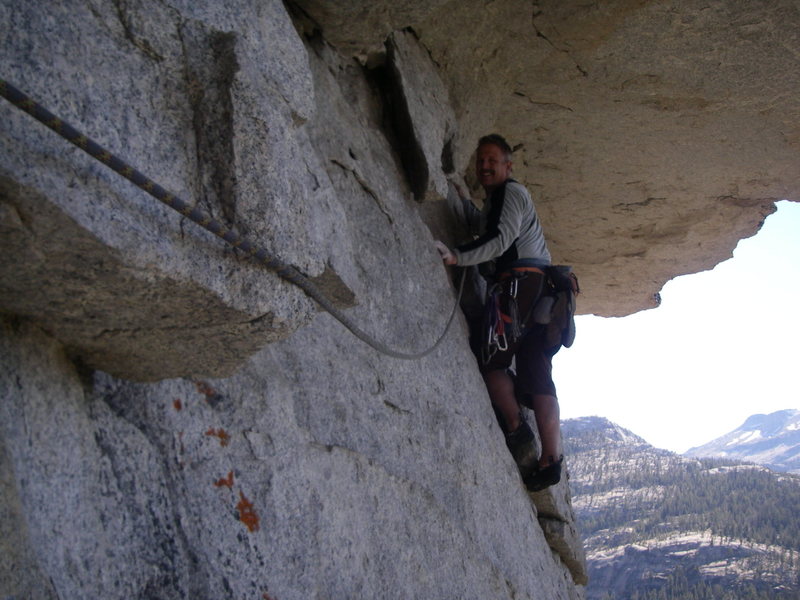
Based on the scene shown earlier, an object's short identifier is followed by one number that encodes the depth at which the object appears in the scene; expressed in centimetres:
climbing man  461
